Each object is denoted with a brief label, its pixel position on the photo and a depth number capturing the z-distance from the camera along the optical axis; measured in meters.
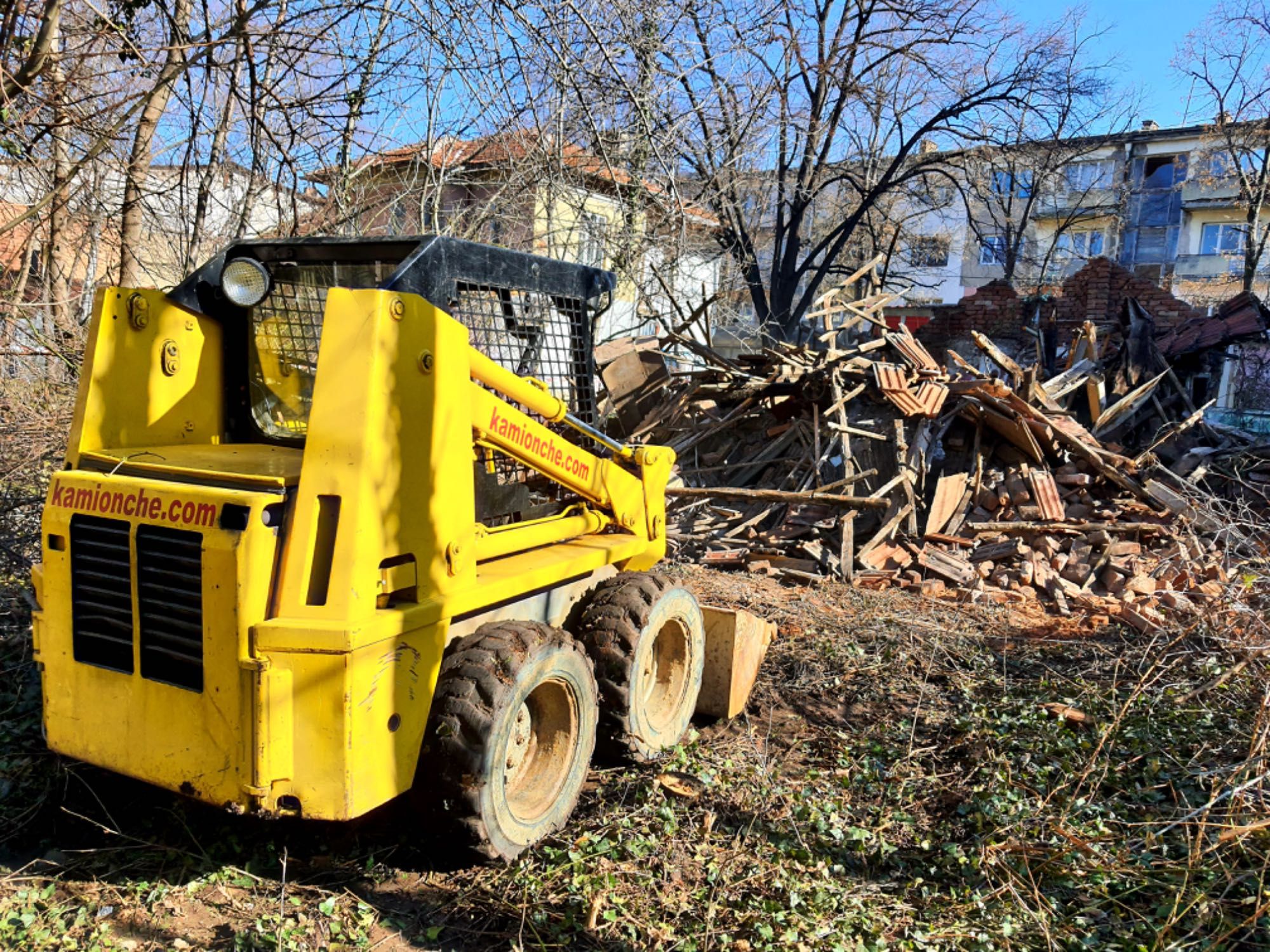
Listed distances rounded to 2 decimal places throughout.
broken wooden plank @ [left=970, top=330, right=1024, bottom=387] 10.88
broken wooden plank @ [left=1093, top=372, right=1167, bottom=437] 11.66
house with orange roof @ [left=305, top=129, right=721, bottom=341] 10.42
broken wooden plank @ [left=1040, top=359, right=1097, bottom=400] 11.72
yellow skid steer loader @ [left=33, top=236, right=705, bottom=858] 3.01
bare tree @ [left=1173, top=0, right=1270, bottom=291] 25.95
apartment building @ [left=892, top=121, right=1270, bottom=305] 35.59
